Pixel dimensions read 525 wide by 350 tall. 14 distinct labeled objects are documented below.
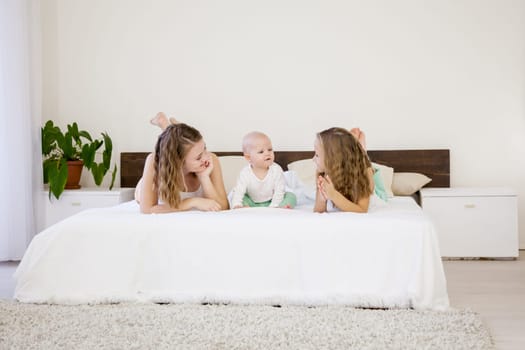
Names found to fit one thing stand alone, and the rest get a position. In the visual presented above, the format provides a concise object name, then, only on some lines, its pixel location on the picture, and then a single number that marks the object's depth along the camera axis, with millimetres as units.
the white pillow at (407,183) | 4273
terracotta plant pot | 4531
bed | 2652
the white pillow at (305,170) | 4195
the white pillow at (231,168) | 4281
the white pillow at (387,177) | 4156
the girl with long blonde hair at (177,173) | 3037
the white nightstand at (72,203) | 4397
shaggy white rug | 2219
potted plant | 4473
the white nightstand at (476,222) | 4094
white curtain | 4207
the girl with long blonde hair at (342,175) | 2988
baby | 3303
